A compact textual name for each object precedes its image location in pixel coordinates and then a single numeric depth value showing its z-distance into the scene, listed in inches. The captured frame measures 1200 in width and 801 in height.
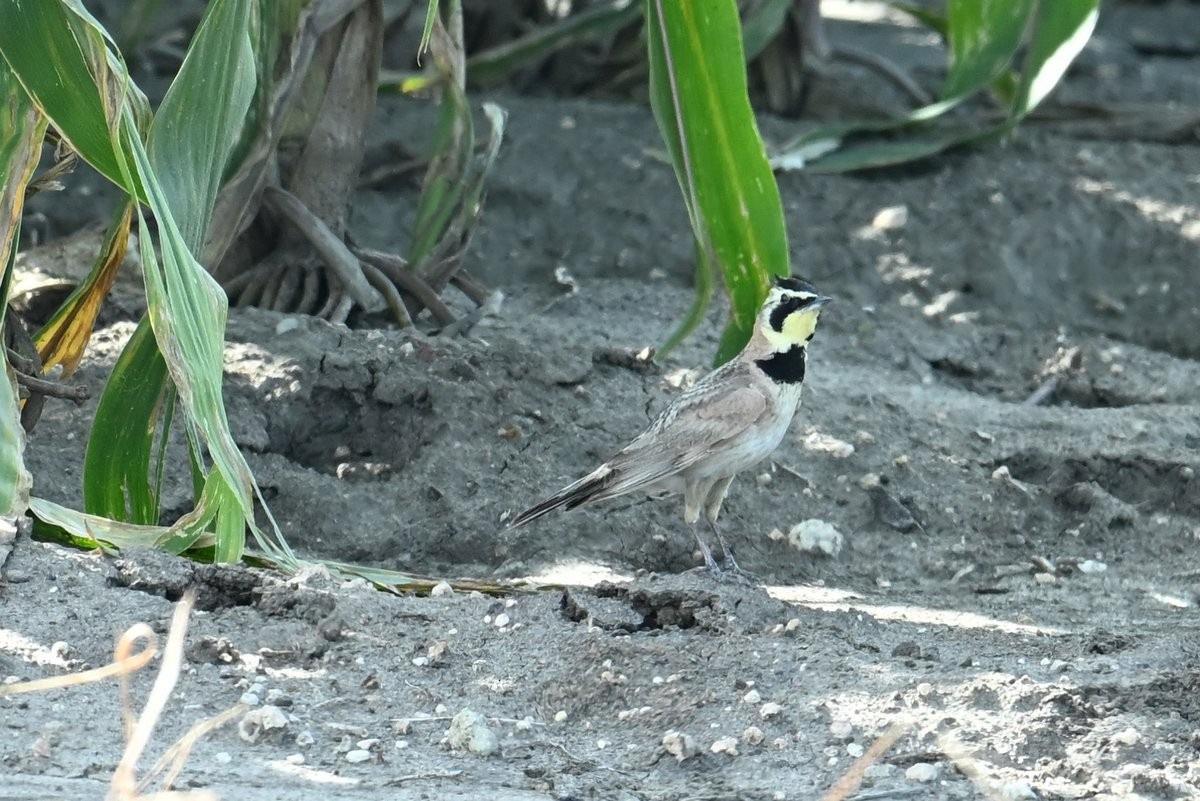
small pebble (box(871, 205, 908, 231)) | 605.0
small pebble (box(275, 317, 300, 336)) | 450.3
